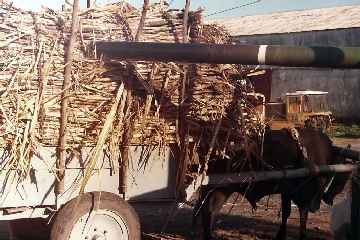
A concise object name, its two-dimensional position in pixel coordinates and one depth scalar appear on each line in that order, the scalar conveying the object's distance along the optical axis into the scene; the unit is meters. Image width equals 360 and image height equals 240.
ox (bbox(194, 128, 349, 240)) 6.79
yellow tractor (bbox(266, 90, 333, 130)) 18.70
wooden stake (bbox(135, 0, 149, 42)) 5.48
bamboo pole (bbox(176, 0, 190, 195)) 5.66
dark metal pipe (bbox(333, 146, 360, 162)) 7.05
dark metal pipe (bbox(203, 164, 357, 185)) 6.18
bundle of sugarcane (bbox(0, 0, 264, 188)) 5.04
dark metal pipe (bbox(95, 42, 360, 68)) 4.42
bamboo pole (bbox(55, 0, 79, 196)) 5.13
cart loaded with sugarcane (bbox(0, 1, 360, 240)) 4.99
